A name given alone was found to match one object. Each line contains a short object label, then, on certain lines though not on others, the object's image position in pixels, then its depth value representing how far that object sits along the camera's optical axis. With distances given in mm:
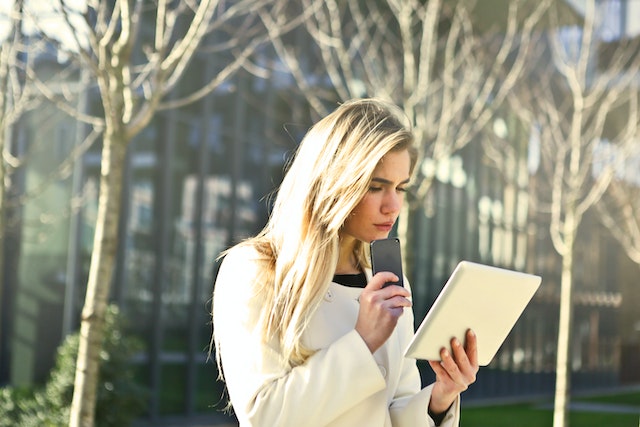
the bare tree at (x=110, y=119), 5395
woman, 2500
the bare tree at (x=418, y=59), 9781
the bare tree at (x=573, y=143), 10430
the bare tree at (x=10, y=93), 7333
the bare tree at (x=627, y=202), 14659
